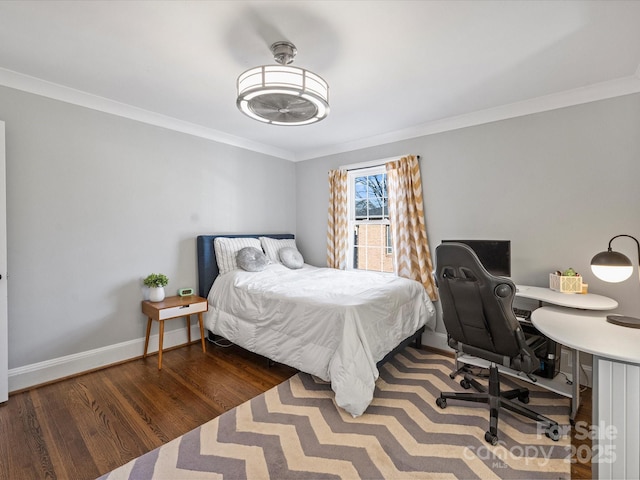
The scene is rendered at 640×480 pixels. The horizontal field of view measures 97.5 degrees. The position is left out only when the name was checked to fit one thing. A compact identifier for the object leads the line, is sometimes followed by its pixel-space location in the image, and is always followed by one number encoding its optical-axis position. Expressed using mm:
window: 3654
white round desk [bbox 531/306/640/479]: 1167
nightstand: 2610
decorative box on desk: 2207
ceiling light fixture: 1613
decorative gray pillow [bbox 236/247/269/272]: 3192
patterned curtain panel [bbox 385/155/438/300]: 3162
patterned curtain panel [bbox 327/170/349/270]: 3840
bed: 1965
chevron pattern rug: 1478
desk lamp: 1710
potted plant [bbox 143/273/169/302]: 2791
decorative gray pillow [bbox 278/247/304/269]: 3625
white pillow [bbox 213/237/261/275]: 3262
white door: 2053
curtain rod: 3457
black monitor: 2496
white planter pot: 2793
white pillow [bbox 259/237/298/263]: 3660
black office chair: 1657
